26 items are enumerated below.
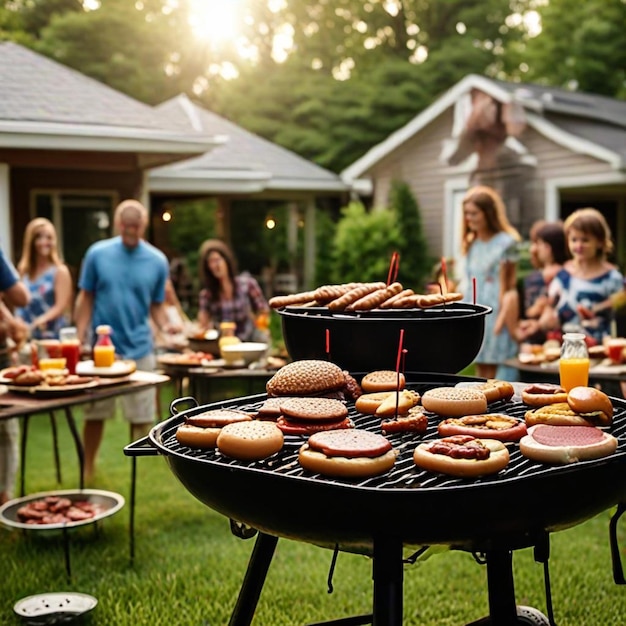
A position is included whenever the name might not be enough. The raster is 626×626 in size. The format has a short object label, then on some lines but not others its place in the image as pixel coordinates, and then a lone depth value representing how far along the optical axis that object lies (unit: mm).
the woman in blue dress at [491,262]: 6894
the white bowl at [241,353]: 6285
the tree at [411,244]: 17734
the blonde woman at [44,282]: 7789
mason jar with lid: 3732
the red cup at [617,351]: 5895
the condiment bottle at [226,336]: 6574
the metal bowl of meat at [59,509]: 5043
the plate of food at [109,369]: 5262
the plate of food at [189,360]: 6430
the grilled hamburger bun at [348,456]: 2305
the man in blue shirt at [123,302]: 6652
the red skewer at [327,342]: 3232
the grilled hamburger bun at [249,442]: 2453
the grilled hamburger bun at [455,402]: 2932
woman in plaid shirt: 8297
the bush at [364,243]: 17516
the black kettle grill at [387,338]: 3189
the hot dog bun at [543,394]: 3048
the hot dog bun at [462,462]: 2283
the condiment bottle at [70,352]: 5445
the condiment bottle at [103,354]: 5438
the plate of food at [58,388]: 4695
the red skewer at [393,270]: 3433
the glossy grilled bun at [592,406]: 2754
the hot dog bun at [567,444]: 2369
